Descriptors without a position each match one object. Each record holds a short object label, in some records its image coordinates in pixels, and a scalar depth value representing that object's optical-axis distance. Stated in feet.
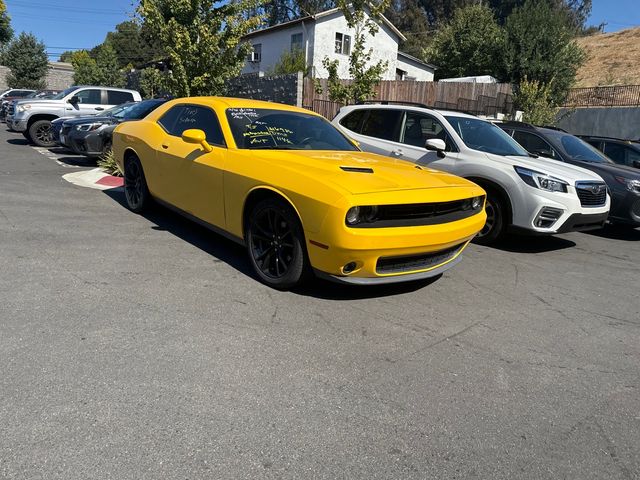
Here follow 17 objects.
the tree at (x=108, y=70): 126.72
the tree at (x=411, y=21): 196.54
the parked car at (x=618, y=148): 32.30
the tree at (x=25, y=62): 136.87
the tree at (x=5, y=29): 144.56
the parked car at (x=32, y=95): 67.95
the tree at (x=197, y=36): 38.06
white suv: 20.04
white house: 103.14
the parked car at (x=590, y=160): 25.21
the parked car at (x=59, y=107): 46.98
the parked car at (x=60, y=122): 38.32
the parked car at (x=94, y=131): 33.73
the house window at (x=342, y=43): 108.06
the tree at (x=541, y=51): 99.19
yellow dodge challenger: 12.20
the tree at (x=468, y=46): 109.23
